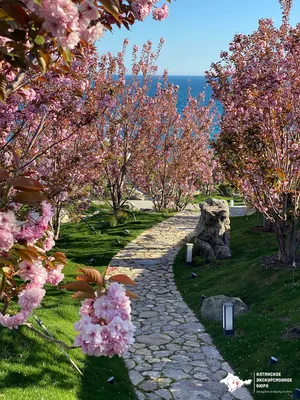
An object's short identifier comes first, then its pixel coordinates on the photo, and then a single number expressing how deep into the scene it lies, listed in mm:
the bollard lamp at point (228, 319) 7793
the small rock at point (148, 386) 6316
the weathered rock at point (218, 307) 8773
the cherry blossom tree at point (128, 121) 17562
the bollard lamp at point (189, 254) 12673
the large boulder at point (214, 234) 12992
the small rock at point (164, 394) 6078
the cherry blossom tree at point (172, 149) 19875
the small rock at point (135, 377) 6523
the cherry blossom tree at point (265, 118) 9125
